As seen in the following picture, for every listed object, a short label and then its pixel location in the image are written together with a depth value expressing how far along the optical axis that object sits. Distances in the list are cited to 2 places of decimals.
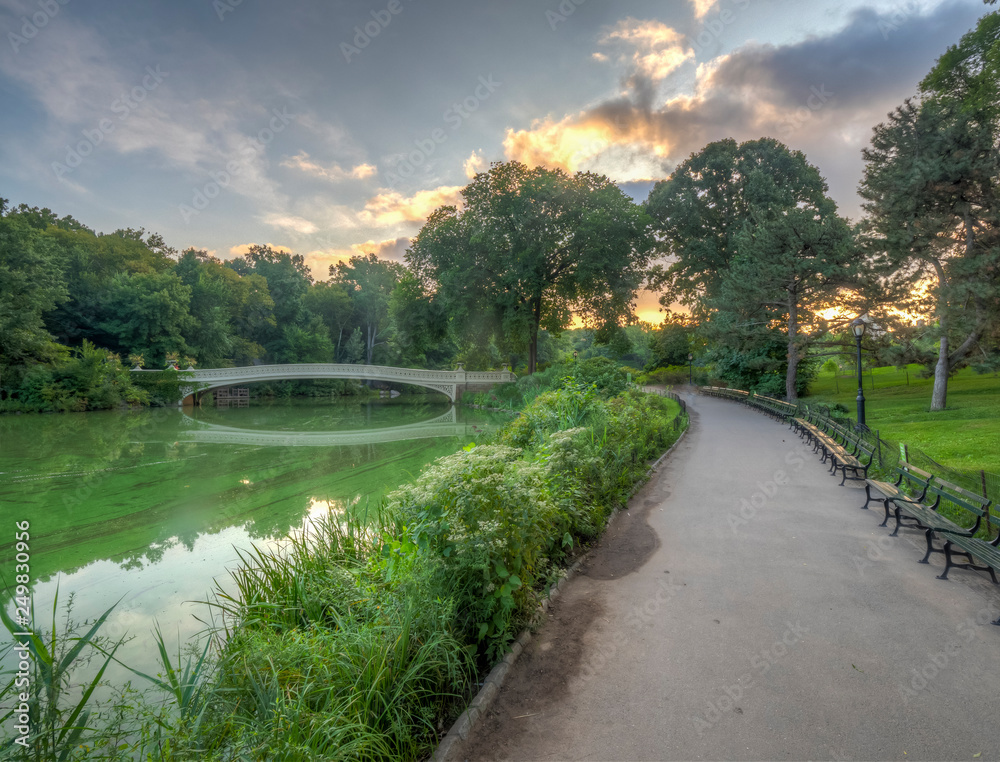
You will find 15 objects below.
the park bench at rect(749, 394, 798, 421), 17.55
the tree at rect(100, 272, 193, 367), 31.48
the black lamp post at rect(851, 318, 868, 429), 11.92
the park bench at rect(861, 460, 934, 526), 6.35
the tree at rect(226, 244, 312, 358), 44.78
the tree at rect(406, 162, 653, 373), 26.75
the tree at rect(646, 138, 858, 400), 21.00
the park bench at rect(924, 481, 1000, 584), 4.46
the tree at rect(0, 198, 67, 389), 21.81
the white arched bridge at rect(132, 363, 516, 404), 30.91
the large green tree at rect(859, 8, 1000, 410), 14.55
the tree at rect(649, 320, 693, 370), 35.91
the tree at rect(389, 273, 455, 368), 31.44
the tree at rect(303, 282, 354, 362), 49.03
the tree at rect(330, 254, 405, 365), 50.03
